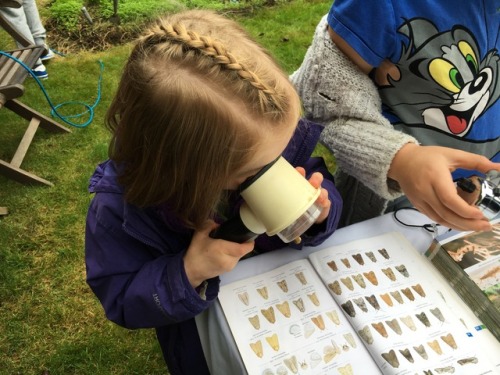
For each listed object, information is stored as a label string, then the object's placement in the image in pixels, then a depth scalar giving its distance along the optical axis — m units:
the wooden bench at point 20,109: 2.23
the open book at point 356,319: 0.87
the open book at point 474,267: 0.93
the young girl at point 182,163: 0.75
